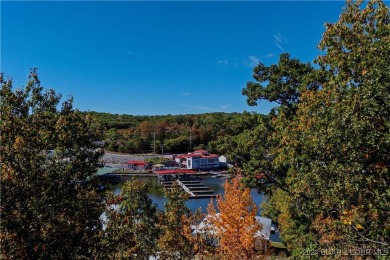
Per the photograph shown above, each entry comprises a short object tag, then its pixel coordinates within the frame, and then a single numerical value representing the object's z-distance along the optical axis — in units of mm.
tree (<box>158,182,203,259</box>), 11805
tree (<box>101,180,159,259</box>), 8523
